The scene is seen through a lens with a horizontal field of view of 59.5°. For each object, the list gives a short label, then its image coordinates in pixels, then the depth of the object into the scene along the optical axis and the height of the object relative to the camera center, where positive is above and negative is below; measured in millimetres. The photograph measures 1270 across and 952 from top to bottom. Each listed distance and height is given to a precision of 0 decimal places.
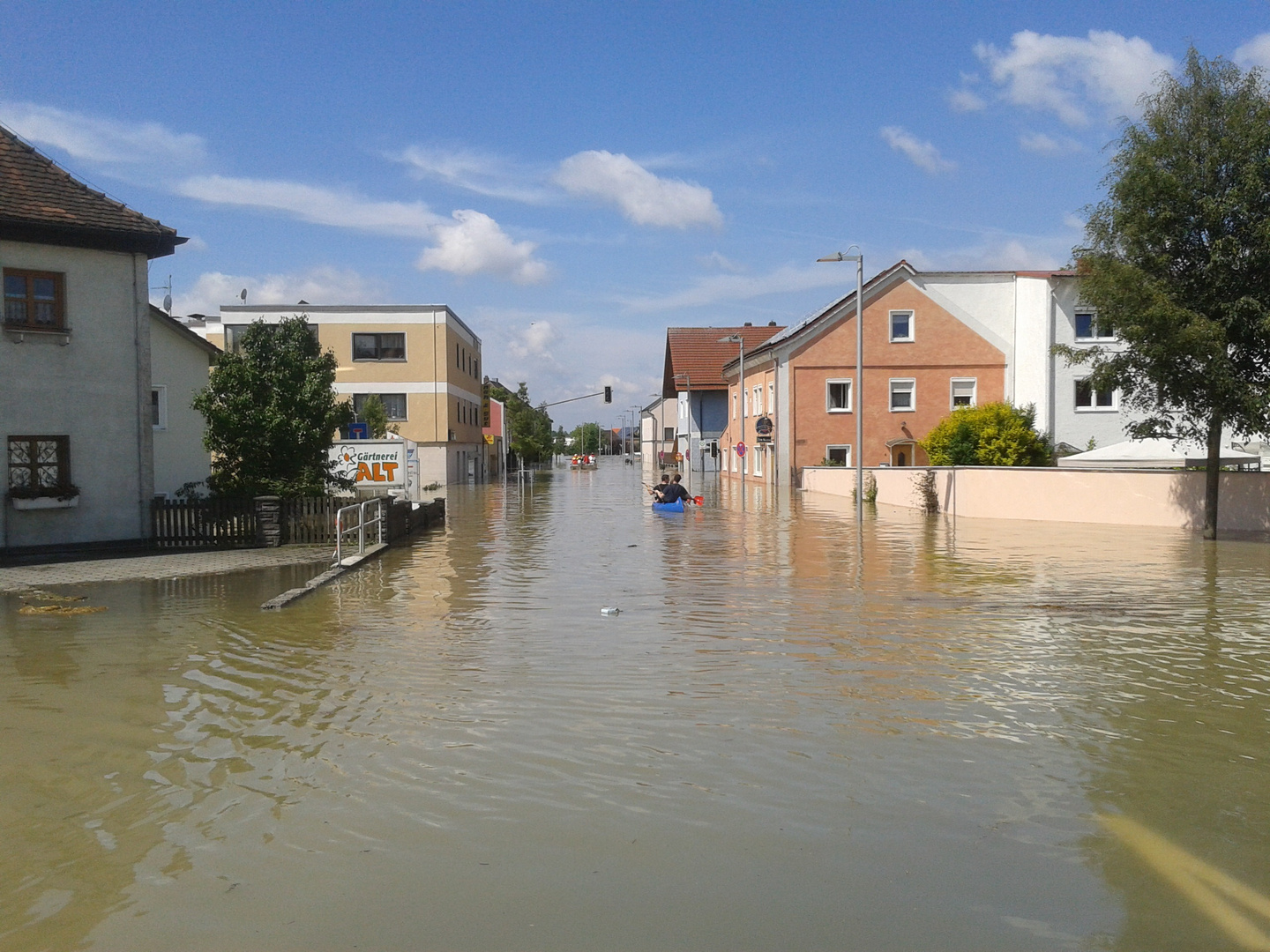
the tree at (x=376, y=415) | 53562 +1810
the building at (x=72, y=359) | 19688 +1722
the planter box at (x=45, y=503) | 19516 -889
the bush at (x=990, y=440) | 36625 +353
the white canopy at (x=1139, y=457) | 27672 -182
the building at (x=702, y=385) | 72000 +4280
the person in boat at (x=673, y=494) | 33406 -1279
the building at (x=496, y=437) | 86500 +1147
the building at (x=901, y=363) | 48688 +3842
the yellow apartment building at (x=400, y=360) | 57562 +4807
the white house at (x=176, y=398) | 28844 +1471
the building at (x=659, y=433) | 106306 +2056
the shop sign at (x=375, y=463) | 31781 -302
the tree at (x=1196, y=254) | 20281 +3705
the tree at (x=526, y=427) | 102375 +2506
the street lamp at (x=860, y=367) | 29359 +2322
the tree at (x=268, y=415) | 22391 +750
